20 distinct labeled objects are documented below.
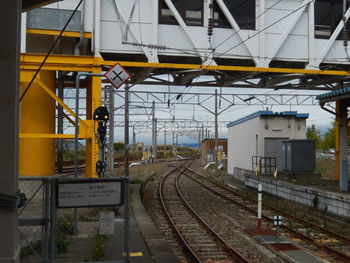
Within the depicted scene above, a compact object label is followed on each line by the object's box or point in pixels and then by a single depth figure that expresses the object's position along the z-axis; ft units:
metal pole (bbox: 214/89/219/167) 107.96
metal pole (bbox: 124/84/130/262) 55.74
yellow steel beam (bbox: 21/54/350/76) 43.27
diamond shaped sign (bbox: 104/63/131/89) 33.37
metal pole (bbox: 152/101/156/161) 139.58
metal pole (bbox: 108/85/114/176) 69.92
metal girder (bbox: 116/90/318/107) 95.41
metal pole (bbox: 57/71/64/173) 56.61
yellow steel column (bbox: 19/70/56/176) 50.29
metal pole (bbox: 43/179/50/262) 18.11
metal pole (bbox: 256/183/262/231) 35.70
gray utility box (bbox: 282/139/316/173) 67.56
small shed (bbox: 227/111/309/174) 81.10
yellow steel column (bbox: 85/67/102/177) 45.14
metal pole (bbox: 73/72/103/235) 33.05
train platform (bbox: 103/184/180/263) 25.12
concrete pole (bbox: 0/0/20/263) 14.08
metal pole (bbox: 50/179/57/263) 17.63
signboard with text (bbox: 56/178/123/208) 17.76
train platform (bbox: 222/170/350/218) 41.85
